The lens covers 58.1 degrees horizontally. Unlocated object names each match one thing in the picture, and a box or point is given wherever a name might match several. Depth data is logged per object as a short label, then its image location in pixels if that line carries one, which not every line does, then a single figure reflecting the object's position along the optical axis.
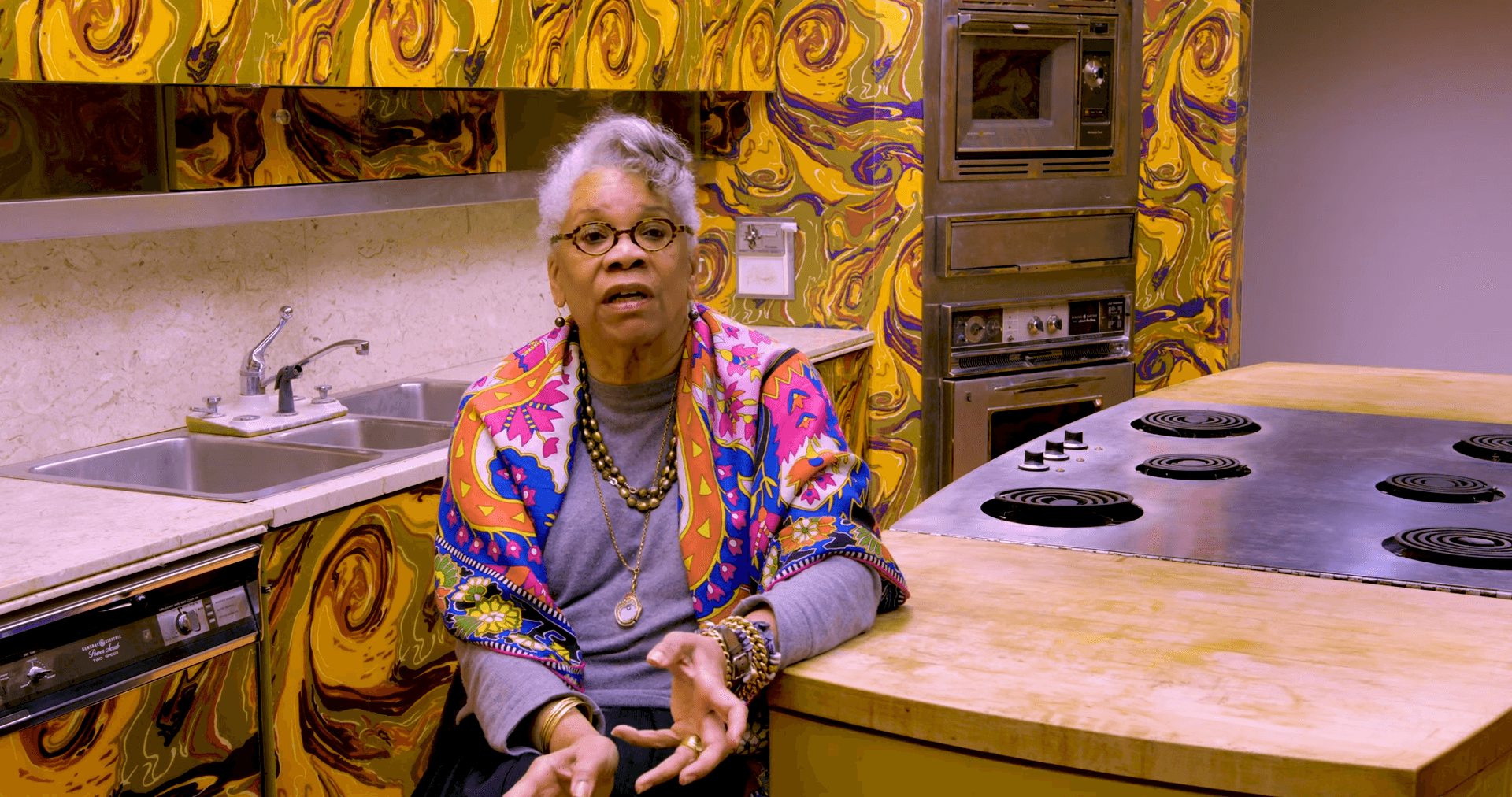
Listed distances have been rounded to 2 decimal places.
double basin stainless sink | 2.38
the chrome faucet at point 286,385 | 2.73
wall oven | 3.83
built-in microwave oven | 3.70
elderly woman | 1.48
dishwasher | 1.69
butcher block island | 1.14
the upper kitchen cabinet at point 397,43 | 2.00
